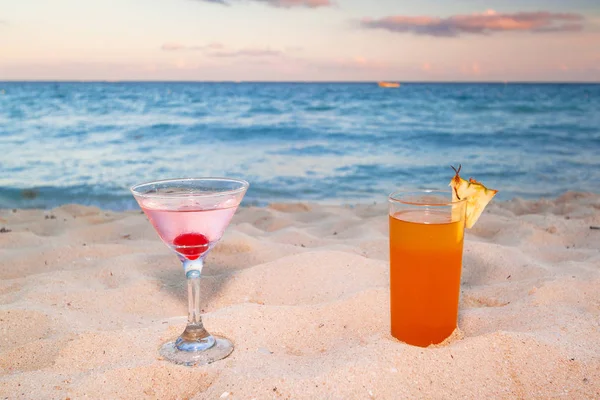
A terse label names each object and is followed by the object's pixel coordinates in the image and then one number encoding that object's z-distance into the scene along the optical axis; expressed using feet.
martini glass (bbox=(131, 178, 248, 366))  1.88
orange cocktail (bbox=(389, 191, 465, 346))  1.88
